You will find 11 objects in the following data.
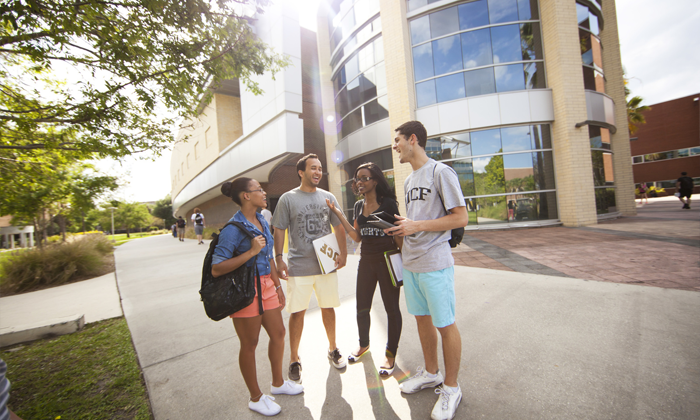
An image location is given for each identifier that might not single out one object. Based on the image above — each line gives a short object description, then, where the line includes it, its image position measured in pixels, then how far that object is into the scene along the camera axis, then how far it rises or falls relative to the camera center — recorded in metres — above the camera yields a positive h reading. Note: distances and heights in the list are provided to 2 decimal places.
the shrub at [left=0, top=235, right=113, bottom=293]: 6.71 -0.73
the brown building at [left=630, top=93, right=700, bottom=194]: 26.12 +4.70
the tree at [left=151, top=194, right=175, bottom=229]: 58.50 +3.99
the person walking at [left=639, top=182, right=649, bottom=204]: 23.29 +0.21
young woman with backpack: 1.86 -0.49
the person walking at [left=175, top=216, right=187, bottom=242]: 17.98 +0.08
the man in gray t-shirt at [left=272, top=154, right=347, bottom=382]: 2.44 -0.33
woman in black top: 2.38 -0.40
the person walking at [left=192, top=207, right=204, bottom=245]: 13.98 +0.16
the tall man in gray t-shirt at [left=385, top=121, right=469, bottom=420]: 1.82 -0.33
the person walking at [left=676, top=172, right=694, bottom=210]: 13.70 +0.14
